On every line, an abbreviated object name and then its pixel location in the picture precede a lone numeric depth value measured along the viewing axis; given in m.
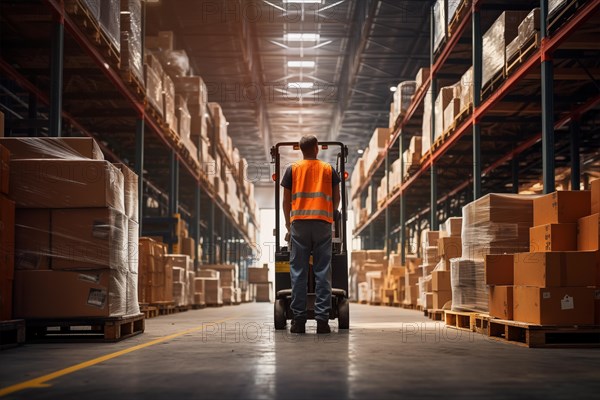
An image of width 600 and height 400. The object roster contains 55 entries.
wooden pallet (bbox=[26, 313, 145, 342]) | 5.86
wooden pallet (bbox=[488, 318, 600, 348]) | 5.70
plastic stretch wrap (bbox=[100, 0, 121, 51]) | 10.32
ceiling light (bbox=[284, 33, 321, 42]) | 23.80
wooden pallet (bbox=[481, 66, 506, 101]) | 11.38
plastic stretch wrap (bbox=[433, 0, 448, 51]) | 15.06
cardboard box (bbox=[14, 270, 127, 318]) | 5.86
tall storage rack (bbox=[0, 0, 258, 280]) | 9.26
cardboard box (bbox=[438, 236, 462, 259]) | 11.29
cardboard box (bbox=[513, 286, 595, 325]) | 5.77
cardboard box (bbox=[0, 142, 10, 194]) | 5.69
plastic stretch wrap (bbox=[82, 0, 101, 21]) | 9.45
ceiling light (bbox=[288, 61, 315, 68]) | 26.14
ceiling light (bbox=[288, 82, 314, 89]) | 27.73
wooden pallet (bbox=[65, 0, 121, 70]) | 9.11
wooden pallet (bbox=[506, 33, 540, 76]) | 9.71
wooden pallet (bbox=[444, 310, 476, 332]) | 7.91
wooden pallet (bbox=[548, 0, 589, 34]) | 8.69
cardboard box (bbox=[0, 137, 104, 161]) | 6.31
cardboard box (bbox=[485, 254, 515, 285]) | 6.83
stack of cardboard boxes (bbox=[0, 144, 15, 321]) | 5.56
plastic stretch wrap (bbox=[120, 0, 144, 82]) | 11.83
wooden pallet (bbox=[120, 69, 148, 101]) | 11.95
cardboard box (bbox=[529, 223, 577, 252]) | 6.26
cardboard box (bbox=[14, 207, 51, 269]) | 5.94
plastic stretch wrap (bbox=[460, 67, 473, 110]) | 13.09
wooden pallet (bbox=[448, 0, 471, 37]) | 13.14
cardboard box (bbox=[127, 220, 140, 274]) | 6.88
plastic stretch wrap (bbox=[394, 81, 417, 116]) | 20.06
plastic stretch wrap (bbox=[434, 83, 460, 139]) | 14.95
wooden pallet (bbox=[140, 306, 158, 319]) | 11.96
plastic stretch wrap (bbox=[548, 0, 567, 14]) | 8.85
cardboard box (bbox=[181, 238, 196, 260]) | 19.17
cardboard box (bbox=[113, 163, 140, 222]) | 7.00
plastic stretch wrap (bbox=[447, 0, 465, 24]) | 13.80
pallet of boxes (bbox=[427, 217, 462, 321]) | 11.29
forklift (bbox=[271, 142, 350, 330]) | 7.31
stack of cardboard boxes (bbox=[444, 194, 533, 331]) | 7.71
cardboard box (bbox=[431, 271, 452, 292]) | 11.37
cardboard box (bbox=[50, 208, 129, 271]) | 5.97
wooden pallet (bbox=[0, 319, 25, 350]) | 5.42
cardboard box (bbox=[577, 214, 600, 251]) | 5.94
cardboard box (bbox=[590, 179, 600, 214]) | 6.04
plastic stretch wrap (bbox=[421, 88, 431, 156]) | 16.72
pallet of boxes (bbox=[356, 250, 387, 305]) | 22.47
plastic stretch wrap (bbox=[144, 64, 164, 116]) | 13.64
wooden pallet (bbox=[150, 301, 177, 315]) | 13.33
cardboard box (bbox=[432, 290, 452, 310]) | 11.29
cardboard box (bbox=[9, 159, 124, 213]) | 6.01
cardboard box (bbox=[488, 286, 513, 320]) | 6.47
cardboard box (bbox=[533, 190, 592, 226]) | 6.33
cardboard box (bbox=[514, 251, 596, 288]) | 5.82
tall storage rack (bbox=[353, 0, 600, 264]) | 9.30
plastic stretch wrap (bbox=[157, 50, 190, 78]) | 18.36
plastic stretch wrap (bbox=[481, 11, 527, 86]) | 11.23
